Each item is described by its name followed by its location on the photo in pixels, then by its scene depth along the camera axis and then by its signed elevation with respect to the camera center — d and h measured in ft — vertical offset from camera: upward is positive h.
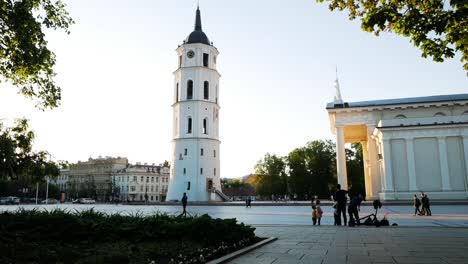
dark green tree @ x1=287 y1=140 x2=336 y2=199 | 276.00 +11.24
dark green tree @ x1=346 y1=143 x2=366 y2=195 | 261.85 +9.35
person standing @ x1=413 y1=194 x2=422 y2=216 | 79.30 -4.09
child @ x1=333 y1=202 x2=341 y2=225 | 57.72 -4.90
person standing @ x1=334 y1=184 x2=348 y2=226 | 56.39 -2.17
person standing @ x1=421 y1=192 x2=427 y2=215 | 76.93 -3.99
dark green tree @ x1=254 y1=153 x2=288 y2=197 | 305.12 +7.88
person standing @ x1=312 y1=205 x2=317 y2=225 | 59.36 -4.51
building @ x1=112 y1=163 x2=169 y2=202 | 405.80 +5.05
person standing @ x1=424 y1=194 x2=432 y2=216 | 76.65 -4.81
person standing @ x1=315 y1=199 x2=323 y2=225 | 60.58 -4.16
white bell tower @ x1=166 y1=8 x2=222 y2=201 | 222.28 +37.21
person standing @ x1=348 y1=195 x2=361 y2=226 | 54.95 -3.16
